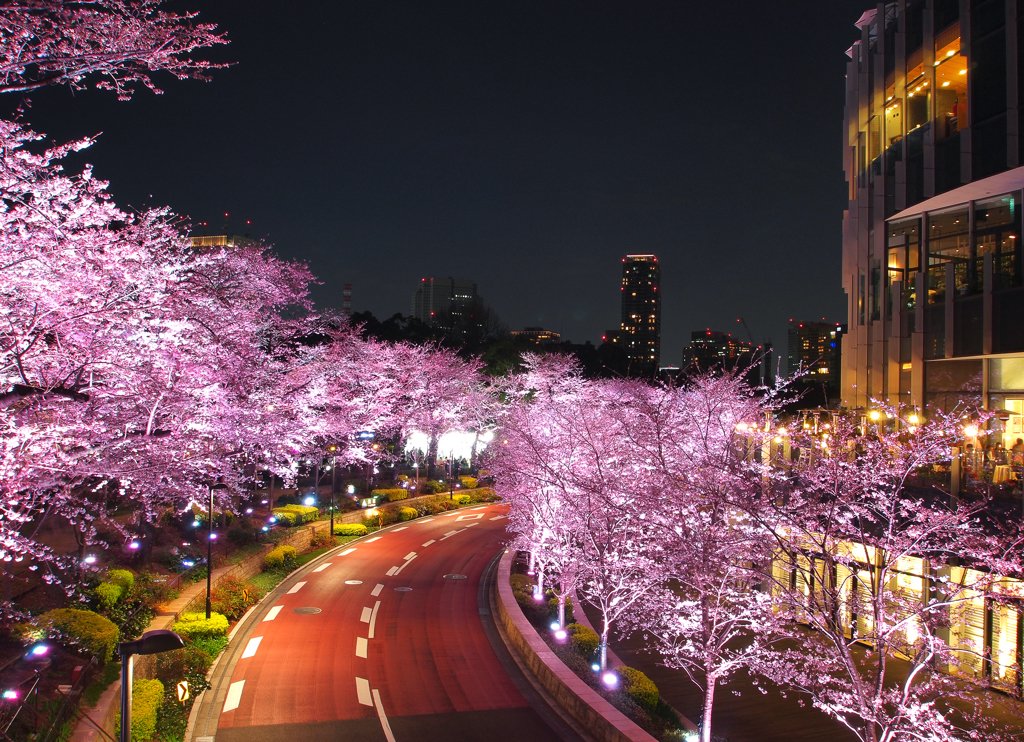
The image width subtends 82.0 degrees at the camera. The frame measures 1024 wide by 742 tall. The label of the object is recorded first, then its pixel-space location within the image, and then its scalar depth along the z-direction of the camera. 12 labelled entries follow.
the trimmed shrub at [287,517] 24.69
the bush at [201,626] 13.29
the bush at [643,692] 11.27
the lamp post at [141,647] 6.51
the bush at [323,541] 24.59
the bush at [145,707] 9.16
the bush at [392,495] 32.22
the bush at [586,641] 14.24
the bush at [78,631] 9.84
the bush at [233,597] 15.67
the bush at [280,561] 20.57
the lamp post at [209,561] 14.35
